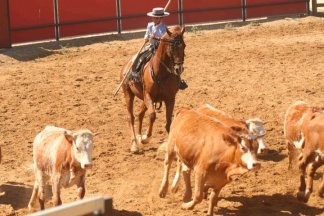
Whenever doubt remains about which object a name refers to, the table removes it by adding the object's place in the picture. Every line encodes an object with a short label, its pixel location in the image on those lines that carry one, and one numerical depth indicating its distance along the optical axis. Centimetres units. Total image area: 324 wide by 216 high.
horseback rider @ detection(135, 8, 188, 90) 2238
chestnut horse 2065
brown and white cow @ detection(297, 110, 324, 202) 1703
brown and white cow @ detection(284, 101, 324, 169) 1814
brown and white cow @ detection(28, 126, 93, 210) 1507
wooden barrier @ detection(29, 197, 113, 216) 756
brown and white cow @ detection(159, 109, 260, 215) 1506
